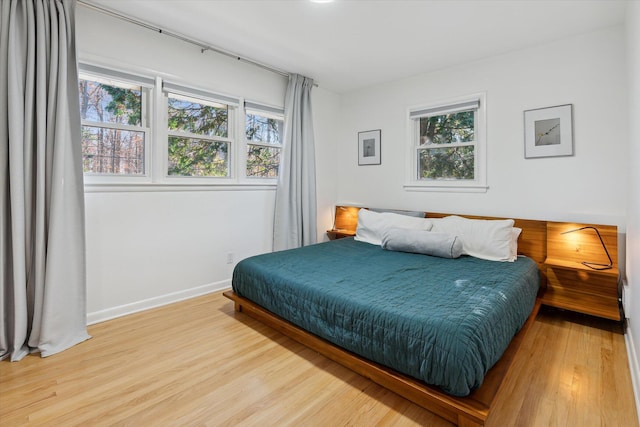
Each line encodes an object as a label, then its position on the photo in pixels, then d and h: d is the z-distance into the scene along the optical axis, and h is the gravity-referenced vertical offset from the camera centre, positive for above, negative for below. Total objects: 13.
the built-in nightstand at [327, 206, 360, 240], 4.29 -0.11
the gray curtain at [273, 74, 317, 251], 3.74 +0.46
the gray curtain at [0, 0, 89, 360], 2.01 +0.22
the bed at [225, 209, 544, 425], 1.45 -0.55
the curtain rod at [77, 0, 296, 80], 2.42 +1.59
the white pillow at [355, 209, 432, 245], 3.29 -0.10
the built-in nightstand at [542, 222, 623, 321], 2.45 -0.46
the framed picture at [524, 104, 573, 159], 2.80 +0.74
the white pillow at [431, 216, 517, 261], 2.75 -0.20
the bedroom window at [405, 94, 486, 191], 3.36 +0.77
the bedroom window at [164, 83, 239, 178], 3.05 +0.82
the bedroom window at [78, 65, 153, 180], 2.55 +0.77
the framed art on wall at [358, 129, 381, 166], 4.16 +0.88
